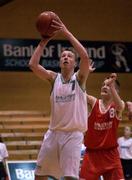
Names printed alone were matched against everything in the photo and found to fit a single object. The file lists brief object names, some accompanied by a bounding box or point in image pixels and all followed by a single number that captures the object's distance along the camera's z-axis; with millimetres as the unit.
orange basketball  5383
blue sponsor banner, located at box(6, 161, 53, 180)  10590
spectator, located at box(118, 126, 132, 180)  13336
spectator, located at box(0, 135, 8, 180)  10419
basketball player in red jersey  6094
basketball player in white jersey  5371
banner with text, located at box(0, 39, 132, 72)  14750
